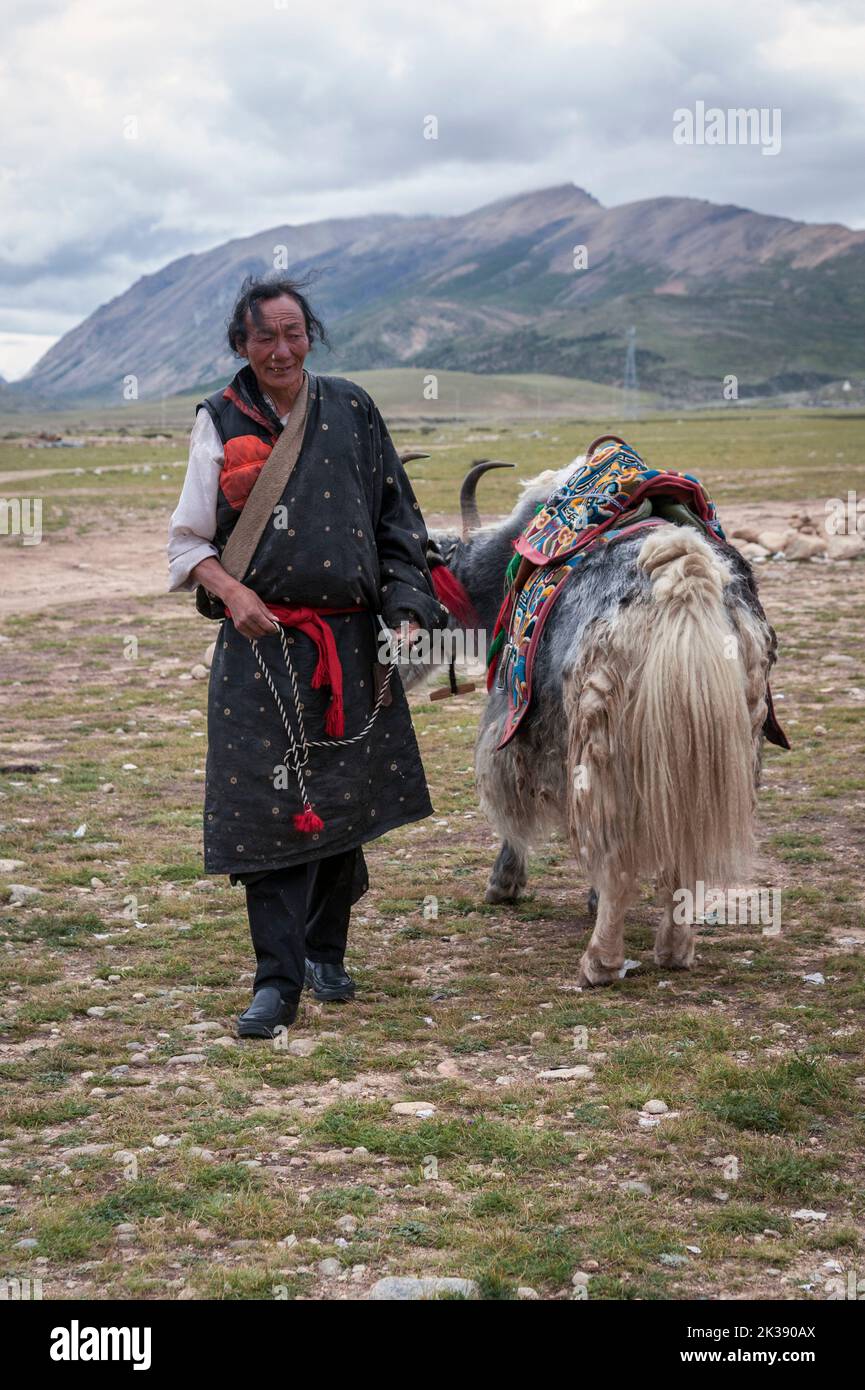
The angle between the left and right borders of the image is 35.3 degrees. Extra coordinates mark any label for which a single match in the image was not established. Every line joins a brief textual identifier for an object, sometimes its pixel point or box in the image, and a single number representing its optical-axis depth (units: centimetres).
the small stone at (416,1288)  243
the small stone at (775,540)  1426
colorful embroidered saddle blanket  431
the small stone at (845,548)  1382
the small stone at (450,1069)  352
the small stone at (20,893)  496
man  376
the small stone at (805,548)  1397
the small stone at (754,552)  1400
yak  380
